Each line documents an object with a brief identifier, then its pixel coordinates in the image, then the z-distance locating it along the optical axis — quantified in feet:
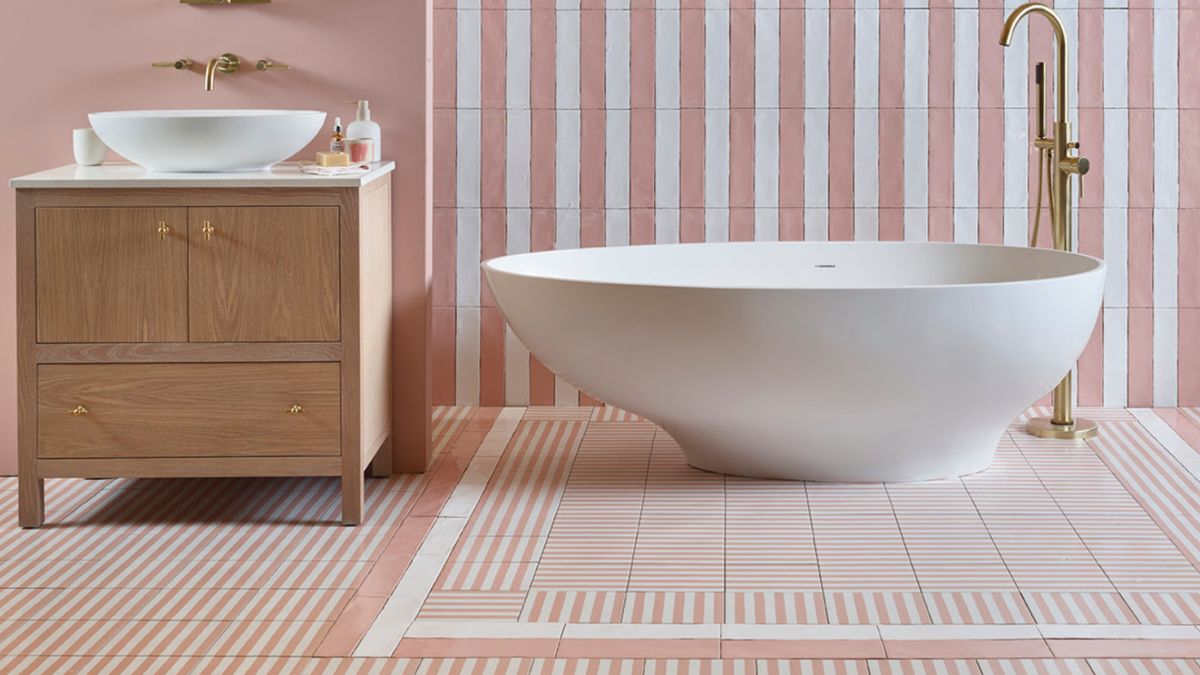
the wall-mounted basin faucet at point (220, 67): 11.16
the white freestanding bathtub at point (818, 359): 10.37
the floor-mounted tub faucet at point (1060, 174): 13.07
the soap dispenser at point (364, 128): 11.39
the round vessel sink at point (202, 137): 10.21
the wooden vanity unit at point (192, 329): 10.35
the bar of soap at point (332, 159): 10.74
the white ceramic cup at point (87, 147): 11.16
